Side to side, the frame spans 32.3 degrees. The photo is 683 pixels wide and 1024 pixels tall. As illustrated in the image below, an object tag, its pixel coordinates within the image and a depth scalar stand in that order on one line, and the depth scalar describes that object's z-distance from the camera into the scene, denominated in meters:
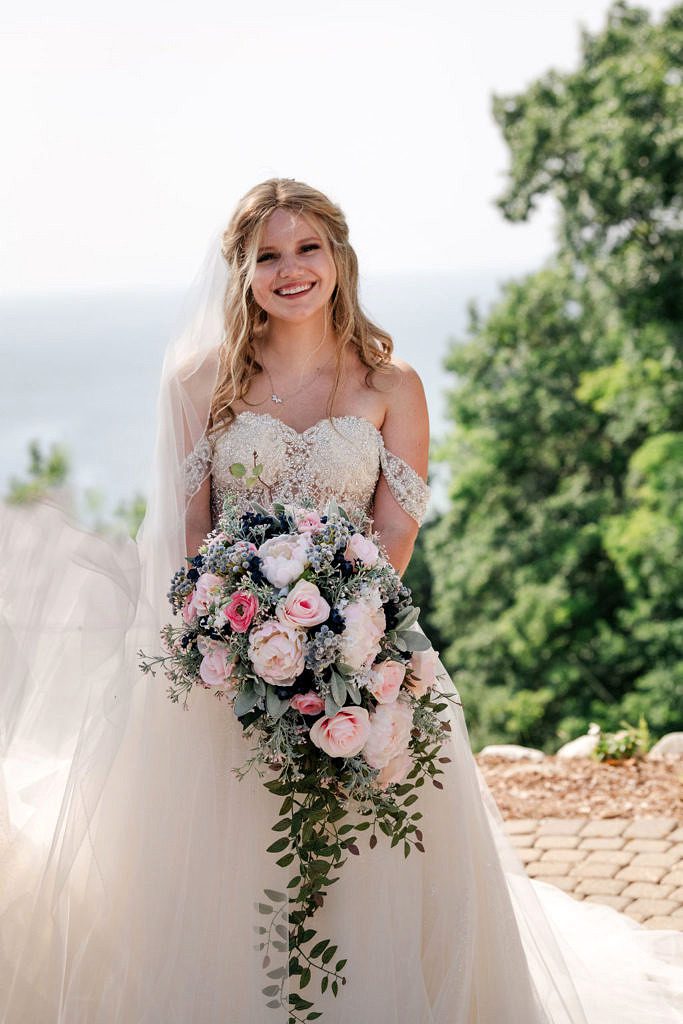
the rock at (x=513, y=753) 7.68
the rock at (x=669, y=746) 7.35
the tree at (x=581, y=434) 15.74
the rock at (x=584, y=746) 7.45
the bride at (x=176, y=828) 3.07
